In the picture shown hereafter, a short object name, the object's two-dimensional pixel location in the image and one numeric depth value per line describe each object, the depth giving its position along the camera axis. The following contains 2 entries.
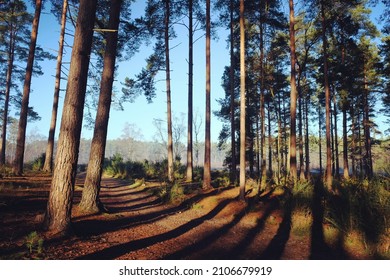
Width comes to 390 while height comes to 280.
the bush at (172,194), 9.29
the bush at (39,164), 14.42
